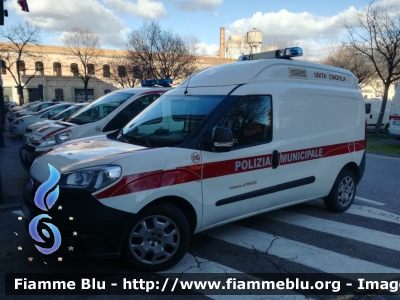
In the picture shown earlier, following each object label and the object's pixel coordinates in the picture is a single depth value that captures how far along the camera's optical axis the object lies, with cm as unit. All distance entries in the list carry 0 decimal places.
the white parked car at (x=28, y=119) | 1519
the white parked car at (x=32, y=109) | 1874
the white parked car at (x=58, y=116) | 916
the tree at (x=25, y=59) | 4469
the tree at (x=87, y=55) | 4366
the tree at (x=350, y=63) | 2450
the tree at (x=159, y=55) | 2767
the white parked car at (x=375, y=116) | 1856
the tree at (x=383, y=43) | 1608
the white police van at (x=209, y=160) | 316
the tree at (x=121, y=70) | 3812
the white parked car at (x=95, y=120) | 653
